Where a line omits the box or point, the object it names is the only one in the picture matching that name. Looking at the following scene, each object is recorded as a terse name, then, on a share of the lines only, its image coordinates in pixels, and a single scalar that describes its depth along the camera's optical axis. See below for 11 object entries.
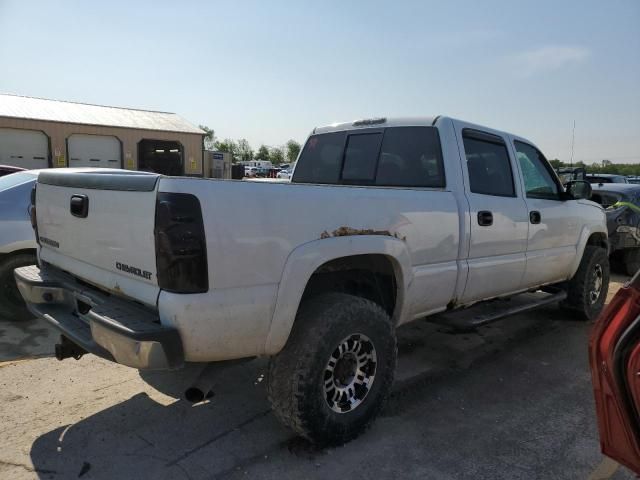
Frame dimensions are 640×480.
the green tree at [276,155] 103.50
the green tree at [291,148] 100.22
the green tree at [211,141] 90.44
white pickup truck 2.34
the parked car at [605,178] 13.34
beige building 26.00
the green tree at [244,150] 97.99
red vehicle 1.74
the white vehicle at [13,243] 5.03
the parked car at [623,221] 8.59
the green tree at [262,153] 104.06
